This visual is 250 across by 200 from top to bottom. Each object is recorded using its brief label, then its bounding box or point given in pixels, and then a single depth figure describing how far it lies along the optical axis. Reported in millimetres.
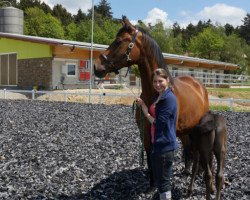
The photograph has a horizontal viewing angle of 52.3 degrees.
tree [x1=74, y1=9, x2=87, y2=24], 53610
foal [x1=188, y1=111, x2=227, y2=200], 3158
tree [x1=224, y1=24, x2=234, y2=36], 62996
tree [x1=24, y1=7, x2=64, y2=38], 35237
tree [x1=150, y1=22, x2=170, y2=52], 36592
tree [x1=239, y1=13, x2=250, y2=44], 60892
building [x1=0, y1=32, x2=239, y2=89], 18410
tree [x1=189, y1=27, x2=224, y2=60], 36977
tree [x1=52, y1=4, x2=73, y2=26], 49825
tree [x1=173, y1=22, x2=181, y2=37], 64158
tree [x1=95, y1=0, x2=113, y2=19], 63587
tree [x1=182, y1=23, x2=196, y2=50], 61010
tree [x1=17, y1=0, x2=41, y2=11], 48730
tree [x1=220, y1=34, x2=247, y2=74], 35804
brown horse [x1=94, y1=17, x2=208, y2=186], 3236
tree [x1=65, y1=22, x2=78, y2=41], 37466
